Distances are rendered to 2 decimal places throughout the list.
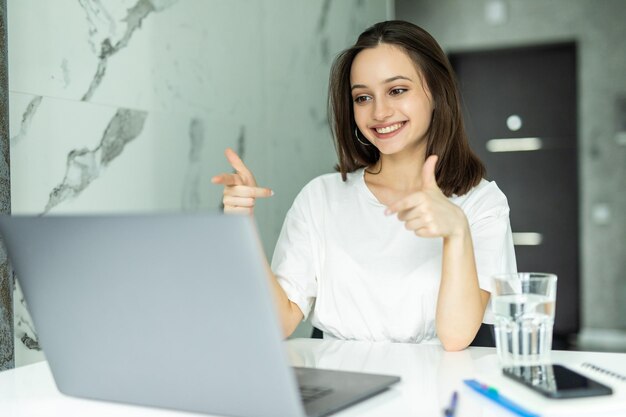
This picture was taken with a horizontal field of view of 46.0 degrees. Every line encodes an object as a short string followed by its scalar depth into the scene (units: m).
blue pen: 0.80
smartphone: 0.82
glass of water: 1.04
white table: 0.85
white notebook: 0.80
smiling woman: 1.63
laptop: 0.70
